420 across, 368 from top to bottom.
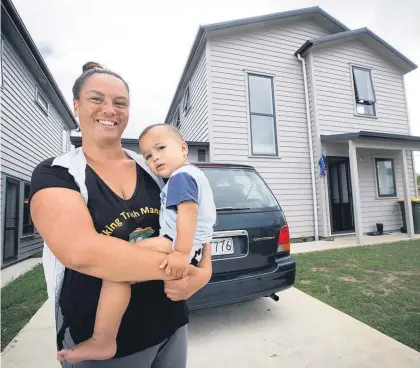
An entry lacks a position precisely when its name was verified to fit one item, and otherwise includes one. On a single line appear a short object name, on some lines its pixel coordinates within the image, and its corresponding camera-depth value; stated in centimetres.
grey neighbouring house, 680
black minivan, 255
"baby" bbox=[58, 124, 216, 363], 91
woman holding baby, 83
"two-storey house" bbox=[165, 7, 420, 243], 826
